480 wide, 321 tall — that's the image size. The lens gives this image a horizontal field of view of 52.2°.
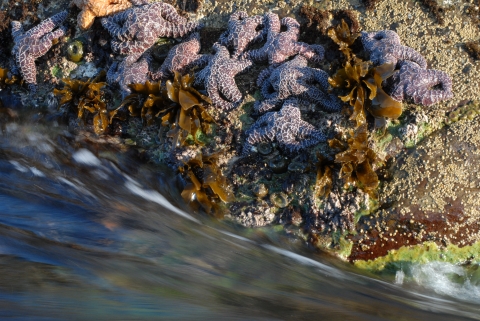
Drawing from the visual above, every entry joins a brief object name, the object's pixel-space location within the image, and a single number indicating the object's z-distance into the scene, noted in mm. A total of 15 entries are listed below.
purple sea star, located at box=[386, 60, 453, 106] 5695
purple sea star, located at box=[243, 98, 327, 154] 5691
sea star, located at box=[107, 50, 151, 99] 6426
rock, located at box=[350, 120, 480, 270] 5402
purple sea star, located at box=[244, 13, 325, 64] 6219
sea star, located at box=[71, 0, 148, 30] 6854
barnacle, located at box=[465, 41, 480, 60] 6047
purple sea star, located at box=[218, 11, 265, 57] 6395
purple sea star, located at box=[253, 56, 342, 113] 5895
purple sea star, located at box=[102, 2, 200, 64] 6582
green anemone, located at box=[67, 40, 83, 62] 7035
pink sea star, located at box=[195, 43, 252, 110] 6082
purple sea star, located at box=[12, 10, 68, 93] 7117
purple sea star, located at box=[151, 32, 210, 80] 6453
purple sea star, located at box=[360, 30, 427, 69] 5895
